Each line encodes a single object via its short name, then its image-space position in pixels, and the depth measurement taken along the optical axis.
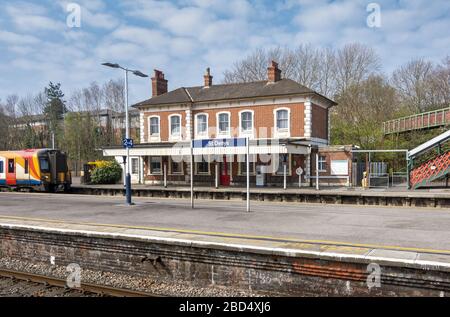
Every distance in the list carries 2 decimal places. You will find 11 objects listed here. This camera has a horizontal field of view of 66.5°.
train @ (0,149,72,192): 23.41
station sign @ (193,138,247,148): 19.22
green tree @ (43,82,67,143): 57.69
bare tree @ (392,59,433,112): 37.69
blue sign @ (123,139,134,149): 15.88
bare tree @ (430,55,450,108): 36.44
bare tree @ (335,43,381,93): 41.75
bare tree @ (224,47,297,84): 44.41
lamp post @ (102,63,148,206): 15.55
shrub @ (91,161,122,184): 28.91
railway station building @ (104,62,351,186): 24.33
